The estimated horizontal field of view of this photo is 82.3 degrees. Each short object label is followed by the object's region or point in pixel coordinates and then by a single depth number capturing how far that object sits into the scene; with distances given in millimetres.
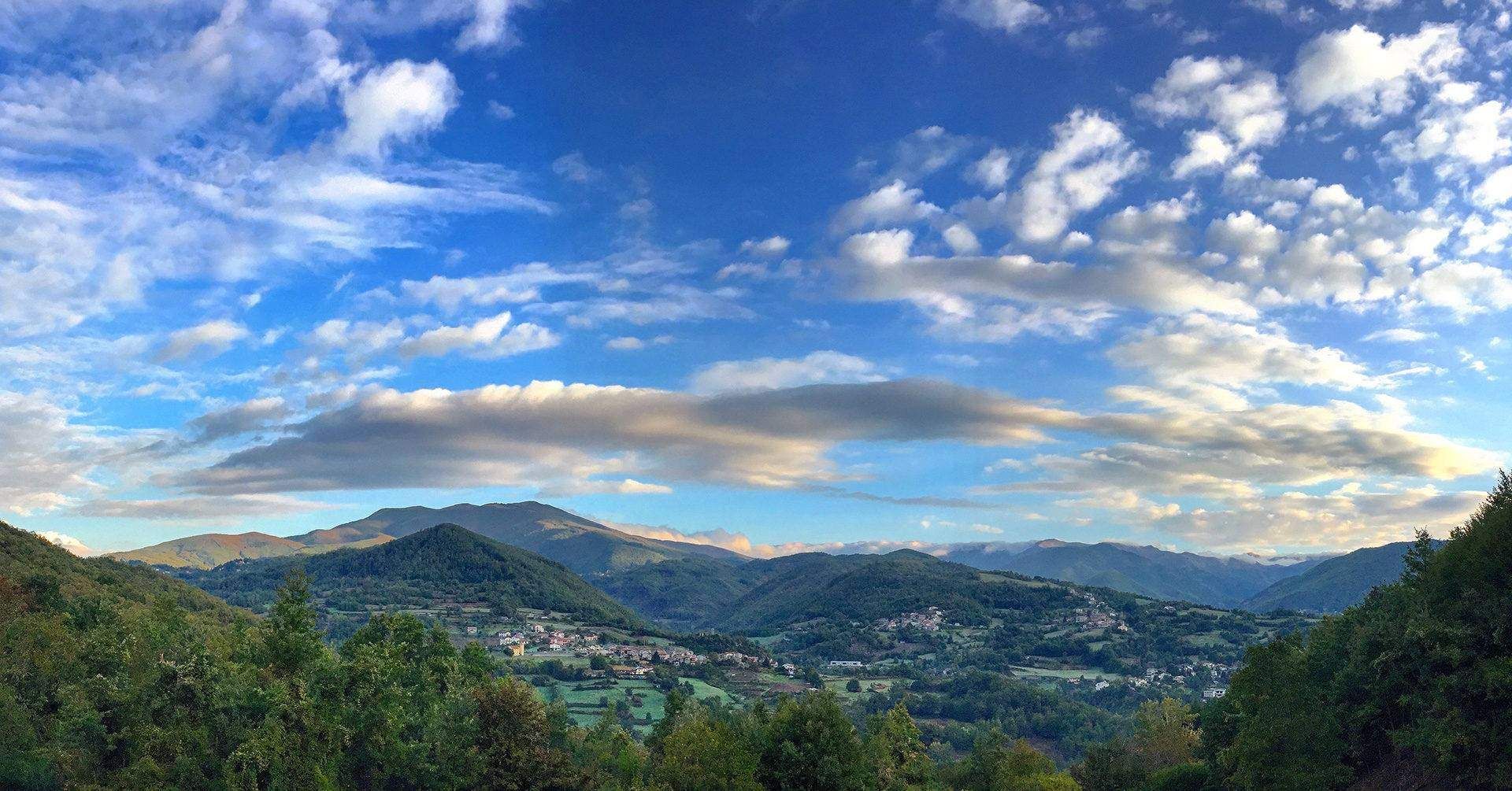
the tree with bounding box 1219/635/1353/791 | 48656
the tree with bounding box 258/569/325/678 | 57281
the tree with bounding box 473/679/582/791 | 55188
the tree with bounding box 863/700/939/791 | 63250
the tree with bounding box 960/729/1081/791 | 59031
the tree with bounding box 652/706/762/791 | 52469
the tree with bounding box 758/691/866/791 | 55406
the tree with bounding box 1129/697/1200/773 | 83688
